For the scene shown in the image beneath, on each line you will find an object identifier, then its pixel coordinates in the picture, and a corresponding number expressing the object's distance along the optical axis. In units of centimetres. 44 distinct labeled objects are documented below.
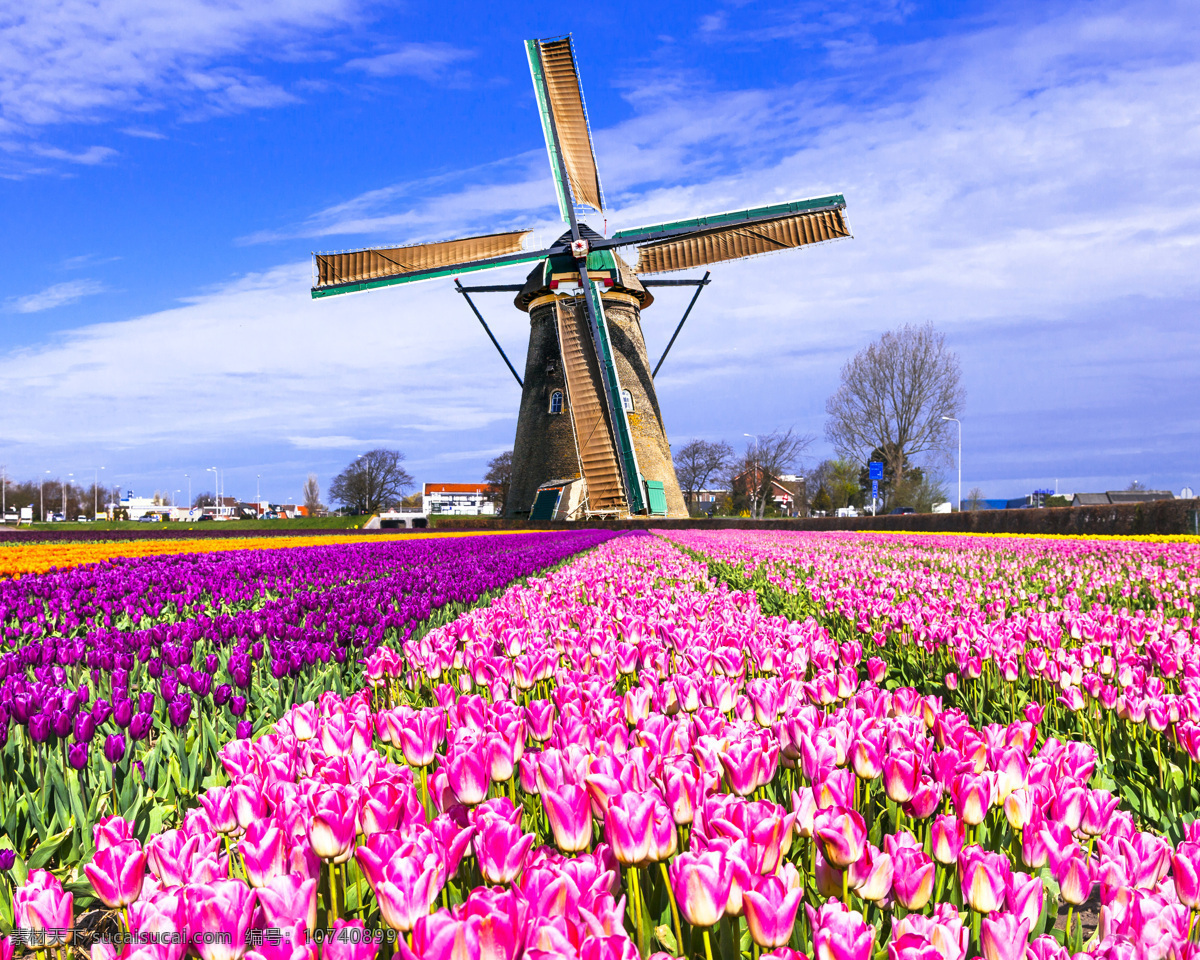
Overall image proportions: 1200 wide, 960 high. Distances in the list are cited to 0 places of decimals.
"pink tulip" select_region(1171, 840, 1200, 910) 136
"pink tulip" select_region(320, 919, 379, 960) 111
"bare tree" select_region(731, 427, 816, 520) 6394
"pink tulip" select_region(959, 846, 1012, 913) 136
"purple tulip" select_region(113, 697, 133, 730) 265
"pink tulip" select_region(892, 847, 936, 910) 138
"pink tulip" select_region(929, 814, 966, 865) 156
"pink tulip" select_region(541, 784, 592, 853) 155
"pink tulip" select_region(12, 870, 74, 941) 133
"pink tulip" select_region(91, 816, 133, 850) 143
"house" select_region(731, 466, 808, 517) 6649
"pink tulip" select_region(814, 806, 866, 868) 146
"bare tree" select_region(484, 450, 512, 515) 7775
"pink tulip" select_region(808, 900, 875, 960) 116
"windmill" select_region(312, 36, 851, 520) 2639
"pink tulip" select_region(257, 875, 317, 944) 124
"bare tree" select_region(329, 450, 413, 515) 8344
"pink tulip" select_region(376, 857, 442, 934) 124
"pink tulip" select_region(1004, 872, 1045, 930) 130
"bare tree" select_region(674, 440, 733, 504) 6962
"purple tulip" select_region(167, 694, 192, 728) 269
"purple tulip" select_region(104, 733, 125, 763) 241
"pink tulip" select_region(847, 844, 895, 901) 141
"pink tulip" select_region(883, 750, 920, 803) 179
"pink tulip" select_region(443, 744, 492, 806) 176
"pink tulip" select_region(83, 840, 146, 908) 141
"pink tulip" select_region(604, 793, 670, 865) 146
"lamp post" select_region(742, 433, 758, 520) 6295
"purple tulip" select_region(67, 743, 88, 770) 238
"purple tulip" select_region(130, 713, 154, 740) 259
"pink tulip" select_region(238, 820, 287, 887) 144
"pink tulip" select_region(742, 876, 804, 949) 124
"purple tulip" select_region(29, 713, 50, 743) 259
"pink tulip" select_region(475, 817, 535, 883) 142
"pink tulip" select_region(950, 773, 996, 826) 171
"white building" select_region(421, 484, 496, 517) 11731
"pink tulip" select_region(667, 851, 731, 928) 129
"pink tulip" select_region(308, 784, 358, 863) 150
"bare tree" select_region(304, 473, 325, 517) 10606
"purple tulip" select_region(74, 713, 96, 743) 250
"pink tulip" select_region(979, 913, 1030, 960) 119
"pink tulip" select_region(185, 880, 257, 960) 122
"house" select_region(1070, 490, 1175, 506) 5445
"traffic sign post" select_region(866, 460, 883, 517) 4247
